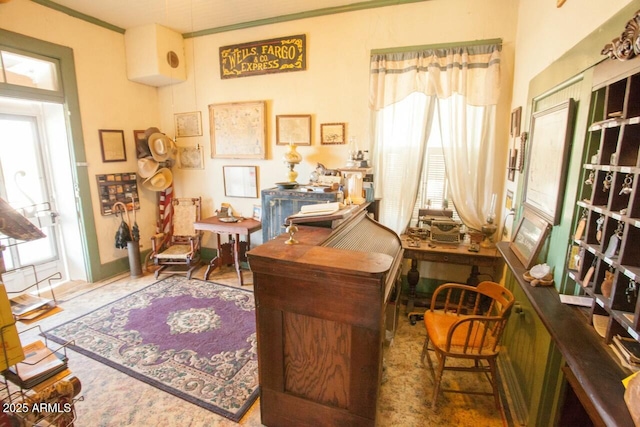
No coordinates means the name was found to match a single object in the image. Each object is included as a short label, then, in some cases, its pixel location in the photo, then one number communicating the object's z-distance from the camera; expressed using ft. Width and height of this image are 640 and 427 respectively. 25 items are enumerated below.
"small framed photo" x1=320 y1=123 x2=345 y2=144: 11.61
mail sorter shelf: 3.27
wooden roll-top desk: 4.61
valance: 9.46
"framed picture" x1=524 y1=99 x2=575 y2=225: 5.02
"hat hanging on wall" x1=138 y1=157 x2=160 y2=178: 13.43
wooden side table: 12.24
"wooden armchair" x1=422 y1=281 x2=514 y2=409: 5.87
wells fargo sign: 11.72
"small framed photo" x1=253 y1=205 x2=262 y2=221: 13.53
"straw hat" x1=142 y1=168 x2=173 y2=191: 13.94
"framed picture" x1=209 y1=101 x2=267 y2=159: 12.74
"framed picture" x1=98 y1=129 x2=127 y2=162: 12.55
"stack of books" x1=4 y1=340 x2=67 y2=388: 4.47
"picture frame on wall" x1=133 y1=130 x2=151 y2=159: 13.47
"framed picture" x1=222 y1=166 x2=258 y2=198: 13.38
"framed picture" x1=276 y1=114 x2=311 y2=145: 12.07
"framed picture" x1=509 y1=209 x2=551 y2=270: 5.66
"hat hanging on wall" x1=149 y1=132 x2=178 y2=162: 13.34
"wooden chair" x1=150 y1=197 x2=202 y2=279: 13.03
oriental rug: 6.97
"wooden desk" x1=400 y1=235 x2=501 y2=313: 9.18
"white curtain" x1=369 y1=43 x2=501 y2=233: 9.63
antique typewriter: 9.91
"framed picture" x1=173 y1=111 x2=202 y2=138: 13.92
